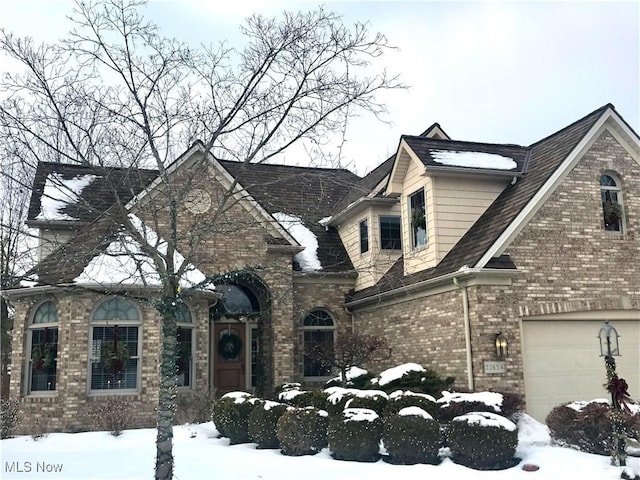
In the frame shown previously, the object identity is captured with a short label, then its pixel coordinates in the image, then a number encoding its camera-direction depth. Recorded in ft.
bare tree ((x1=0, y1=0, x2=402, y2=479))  27.53
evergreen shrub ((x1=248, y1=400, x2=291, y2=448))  37.47
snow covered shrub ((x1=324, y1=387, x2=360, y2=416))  37.96
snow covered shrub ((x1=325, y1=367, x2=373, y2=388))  48.73
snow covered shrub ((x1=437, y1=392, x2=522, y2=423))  35.14
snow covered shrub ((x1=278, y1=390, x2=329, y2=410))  40.19
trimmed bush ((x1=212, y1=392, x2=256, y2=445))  39.68
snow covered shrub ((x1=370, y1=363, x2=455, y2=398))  40.19
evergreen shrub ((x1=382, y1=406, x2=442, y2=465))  32.24
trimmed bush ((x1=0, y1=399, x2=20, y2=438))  44.19
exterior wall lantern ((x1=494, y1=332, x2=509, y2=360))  40.27
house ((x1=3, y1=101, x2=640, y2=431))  41.39
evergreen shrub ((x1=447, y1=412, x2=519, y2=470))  31.50
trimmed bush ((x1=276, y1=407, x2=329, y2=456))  35.12
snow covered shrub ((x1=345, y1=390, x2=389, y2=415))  36.11
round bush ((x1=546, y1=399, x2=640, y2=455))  32.04
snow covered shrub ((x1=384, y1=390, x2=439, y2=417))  34.96
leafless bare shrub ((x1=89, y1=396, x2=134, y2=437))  42.58
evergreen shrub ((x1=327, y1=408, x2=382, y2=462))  33.27
